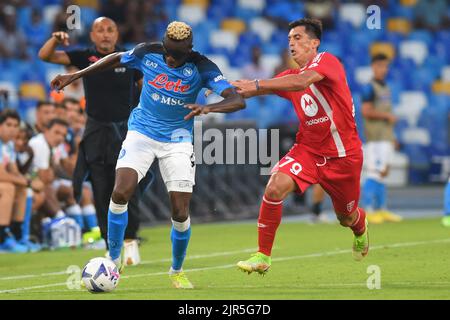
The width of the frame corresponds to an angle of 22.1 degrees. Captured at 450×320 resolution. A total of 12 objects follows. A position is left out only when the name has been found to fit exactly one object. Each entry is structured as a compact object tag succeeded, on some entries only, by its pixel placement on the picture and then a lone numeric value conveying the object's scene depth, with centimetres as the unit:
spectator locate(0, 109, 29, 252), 1500
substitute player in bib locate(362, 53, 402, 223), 1841
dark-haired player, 1023
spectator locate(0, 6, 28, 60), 2231
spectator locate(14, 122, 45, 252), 1533
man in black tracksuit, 1248
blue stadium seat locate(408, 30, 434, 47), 2862
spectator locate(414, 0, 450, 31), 2955
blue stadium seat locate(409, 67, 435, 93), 2711
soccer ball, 940
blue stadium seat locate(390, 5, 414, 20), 2943
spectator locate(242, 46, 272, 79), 2442
